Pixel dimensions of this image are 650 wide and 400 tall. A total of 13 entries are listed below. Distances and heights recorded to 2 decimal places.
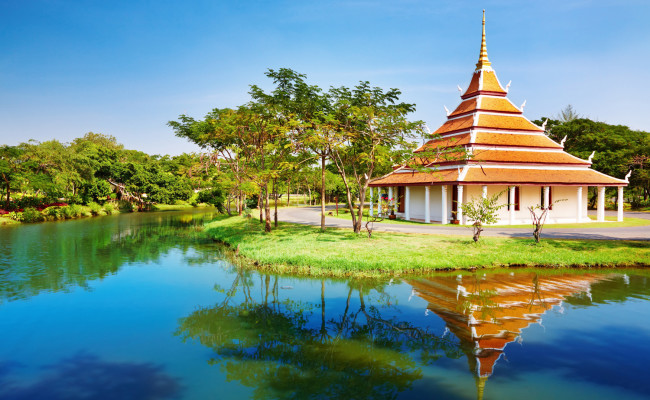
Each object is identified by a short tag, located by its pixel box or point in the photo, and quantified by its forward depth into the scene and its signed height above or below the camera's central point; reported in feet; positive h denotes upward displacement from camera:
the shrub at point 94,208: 169.84 -6.79
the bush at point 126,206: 199.52 -6.85
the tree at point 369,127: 67.26 +11.84
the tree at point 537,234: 62.25 -7.17
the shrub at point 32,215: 132.98 -7.86
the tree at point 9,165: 133.39 +10.38
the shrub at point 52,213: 142.00 -7.55
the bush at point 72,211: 149.79 -7.23
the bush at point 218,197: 151.11 -1.84
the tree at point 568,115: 241.14 +48.56
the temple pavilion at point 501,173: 98.37 +4.85
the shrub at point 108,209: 179.83 -7.58
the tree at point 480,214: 61.52 -3.72
